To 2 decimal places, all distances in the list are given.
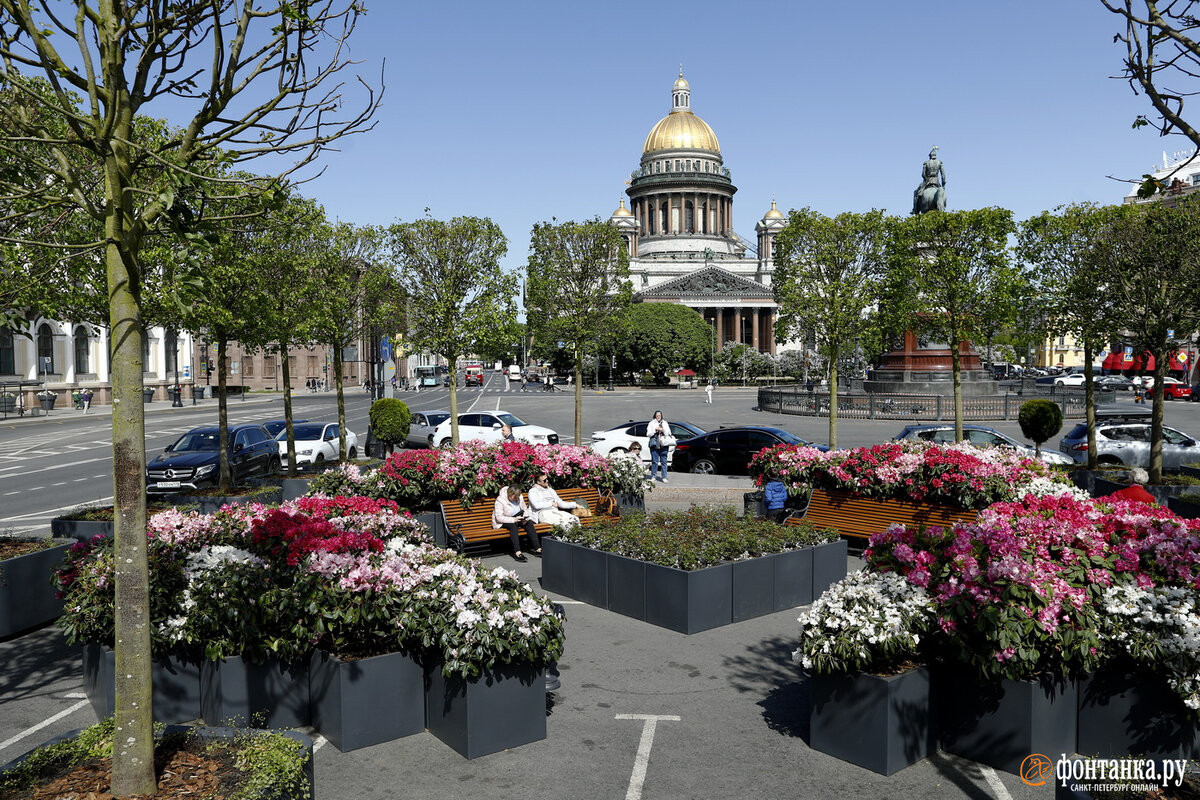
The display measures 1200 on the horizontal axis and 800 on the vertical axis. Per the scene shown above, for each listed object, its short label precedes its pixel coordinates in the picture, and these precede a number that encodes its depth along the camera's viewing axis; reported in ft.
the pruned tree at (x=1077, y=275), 64.13
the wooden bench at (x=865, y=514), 41.93
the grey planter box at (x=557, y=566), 37.24
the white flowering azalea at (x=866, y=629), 20.90
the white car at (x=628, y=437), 83.87
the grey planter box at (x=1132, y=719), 20.27
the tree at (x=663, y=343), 328.49
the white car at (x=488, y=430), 89.20
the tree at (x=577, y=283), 92.32
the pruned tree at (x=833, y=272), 79.92
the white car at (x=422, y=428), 101.91
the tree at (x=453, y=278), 79.71
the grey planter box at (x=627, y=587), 33.71
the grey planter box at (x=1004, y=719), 20.49
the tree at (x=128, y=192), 14.76
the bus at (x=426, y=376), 344.47
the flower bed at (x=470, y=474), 45.47
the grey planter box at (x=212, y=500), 52.16
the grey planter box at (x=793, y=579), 34.76
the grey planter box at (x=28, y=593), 31.91
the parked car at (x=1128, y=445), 74.79
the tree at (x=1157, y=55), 18.28
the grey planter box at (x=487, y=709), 21.80
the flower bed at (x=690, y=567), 32.37
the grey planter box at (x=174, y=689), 23.39
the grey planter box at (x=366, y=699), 22.11
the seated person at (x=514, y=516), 43.88
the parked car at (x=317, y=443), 81.51
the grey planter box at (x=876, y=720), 20.70
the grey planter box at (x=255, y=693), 23.00
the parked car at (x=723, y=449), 74.74
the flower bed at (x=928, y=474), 40.52
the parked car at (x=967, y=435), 72.28
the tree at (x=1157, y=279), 57.06
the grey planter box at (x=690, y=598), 31.76
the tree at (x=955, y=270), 79.77
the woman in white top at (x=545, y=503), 43.25
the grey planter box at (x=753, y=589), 33.27
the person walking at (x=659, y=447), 73.61
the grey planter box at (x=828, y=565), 36.32
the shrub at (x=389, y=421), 82.79
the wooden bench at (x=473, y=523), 44.37
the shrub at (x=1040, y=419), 69.72
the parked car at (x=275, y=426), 91.56
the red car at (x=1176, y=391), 197.88
